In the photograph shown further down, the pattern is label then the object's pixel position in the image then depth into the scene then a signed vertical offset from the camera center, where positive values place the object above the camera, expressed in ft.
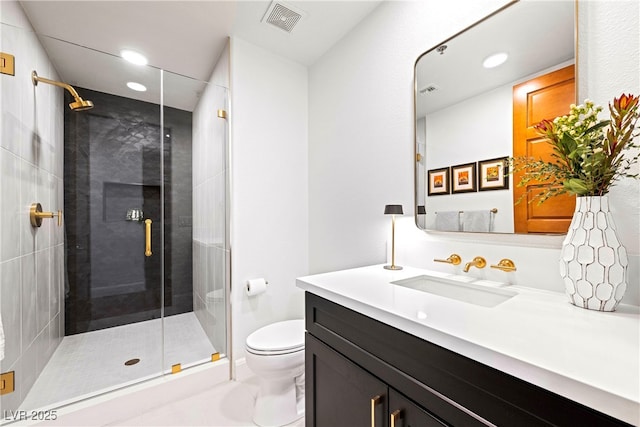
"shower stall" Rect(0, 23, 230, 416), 6.07 -0.32
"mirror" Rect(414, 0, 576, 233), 3.34 +1.60
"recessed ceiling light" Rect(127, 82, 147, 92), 6.68 +3.20
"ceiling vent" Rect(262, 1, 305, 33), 5.58 +4.30
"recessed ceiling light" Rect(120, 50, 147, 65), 7.19 +4.37
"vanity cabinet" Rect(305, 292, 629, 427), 1.65 -1.42
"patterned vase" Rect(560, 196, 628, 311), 2.43 -0.45
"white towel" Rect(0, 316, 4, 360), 3.58 -1.74
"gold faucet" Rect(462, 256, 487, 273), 3.81 -0.74
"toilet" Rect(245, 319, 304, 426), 4.86 -2.99
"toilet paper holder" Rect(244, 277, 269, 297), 6.50 -1.80
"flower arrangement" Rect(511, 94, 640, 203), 2.44 +0.61
